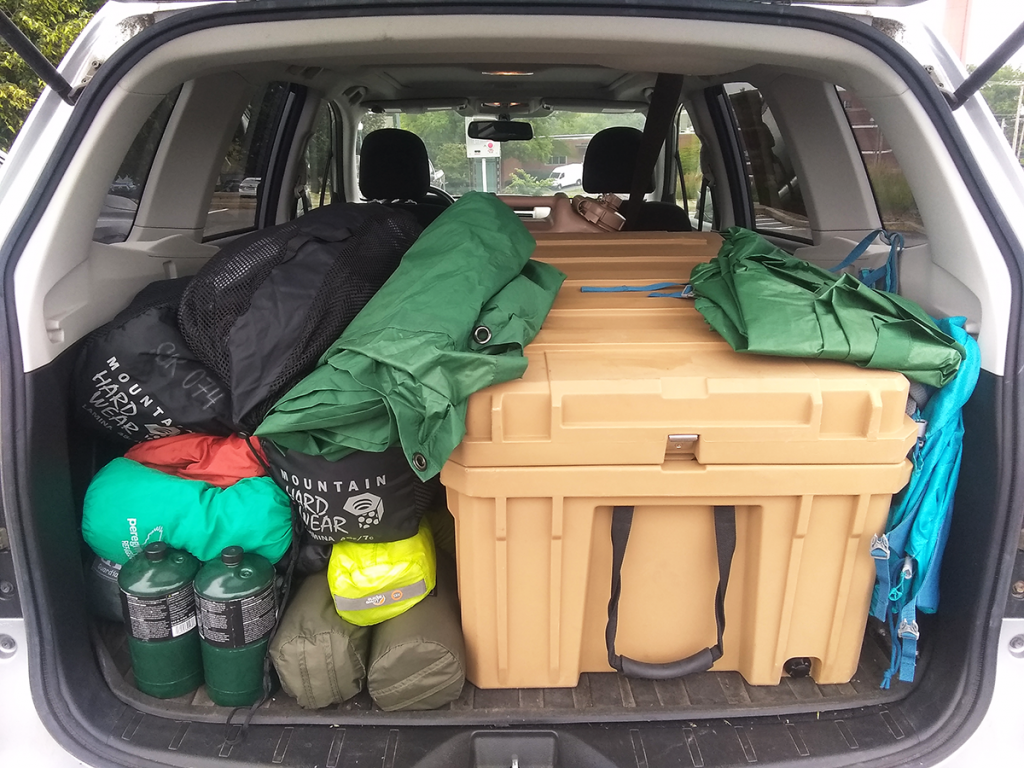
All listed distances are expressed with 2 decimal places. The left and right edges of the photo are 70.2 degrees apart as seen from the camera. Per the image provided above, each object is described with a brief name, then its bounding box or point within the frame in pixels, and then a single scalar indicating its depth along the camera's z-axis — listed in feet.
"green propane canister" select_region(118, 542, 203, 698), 4.81
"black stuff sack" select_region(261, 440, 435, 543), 4.72
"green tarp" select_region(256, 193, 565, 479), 4.10
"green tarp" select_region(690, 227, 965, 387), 4.51
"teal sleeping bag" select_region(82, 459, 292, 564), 5.02
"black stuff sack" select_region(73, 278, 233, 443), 5.07
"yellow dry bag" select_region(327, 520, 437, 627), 4.97
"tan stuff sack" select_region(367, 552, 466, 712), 4.76
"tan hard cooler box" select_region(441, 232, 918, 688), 4.37
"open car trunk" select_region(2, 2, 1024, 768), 4.32
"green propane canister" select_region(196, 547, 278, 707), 4.85
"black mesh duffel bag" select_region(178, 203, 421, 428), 4.91
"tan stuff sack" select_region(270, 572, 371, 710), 4.81
